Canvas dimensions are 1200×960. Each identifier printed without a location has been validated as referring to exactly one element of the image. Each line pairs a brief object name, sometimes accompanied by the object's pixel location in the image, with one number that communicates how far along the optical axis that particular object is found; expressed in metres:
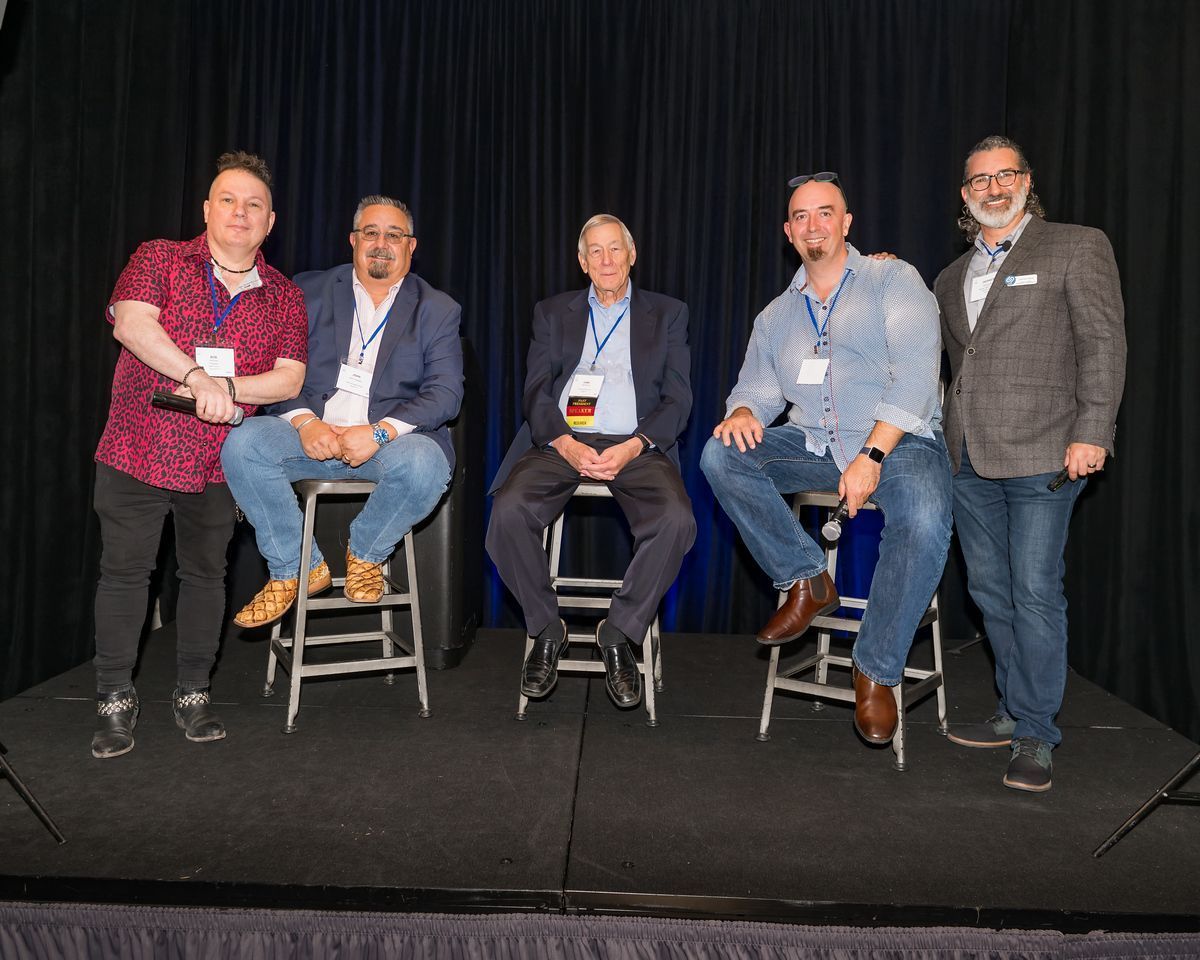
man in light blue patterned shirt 2.38
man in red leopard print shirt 2.48
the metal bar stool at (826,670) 2.50
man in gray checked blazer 2.38
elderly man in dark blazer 2.70
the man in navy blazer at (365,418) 2.63
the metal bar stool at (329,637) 2.64
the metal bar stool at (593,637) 2.74
